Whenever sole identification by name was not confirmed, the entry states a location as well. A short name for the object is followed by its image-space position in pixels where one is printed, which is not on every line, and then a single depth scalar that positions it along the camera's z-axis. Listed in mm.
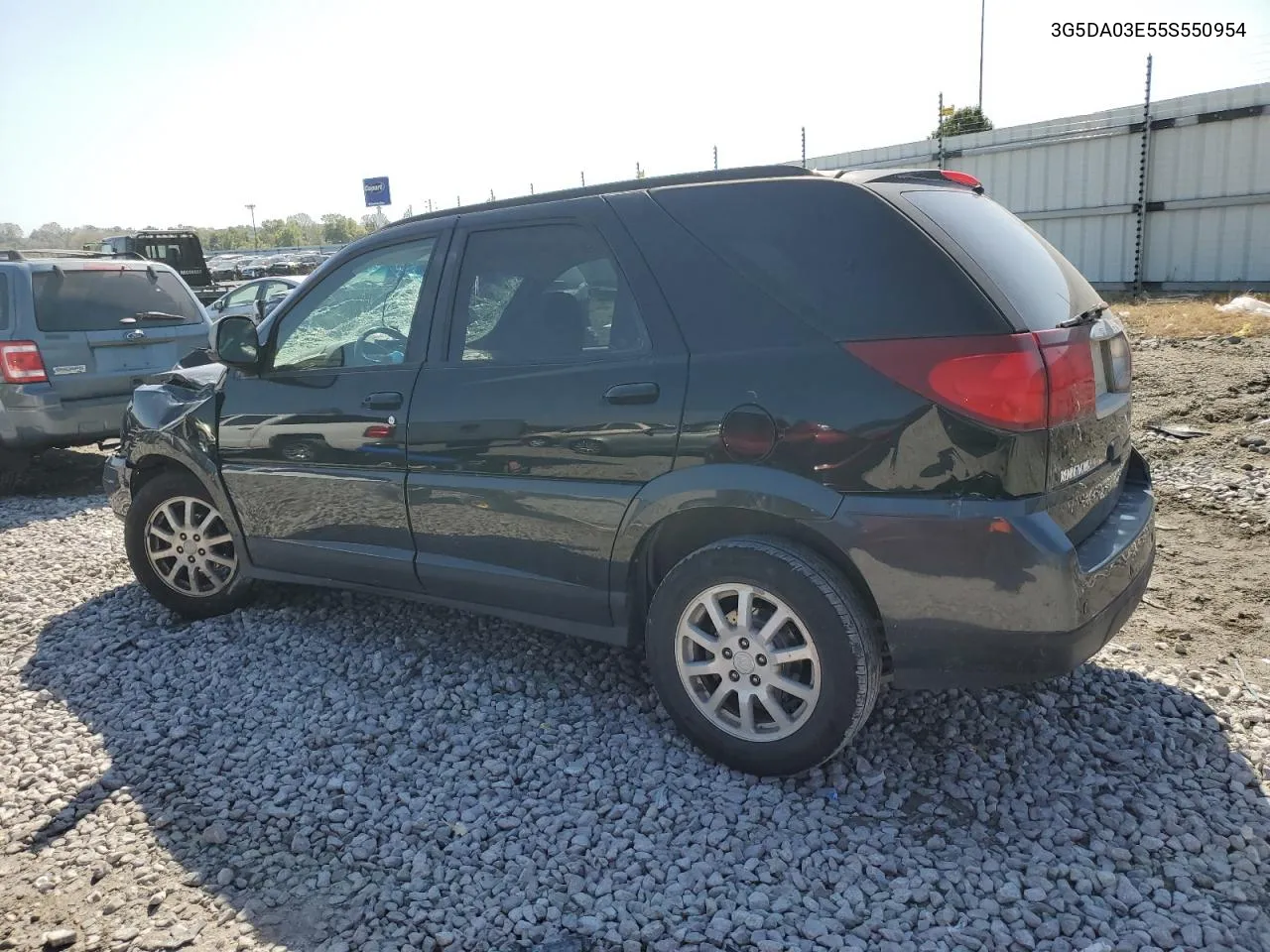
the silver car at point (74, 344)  7254
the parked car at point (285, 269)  26564
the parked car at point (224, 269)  34003
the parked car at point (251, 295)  13617
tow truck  21531
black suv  2645
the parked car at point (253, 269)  31680
